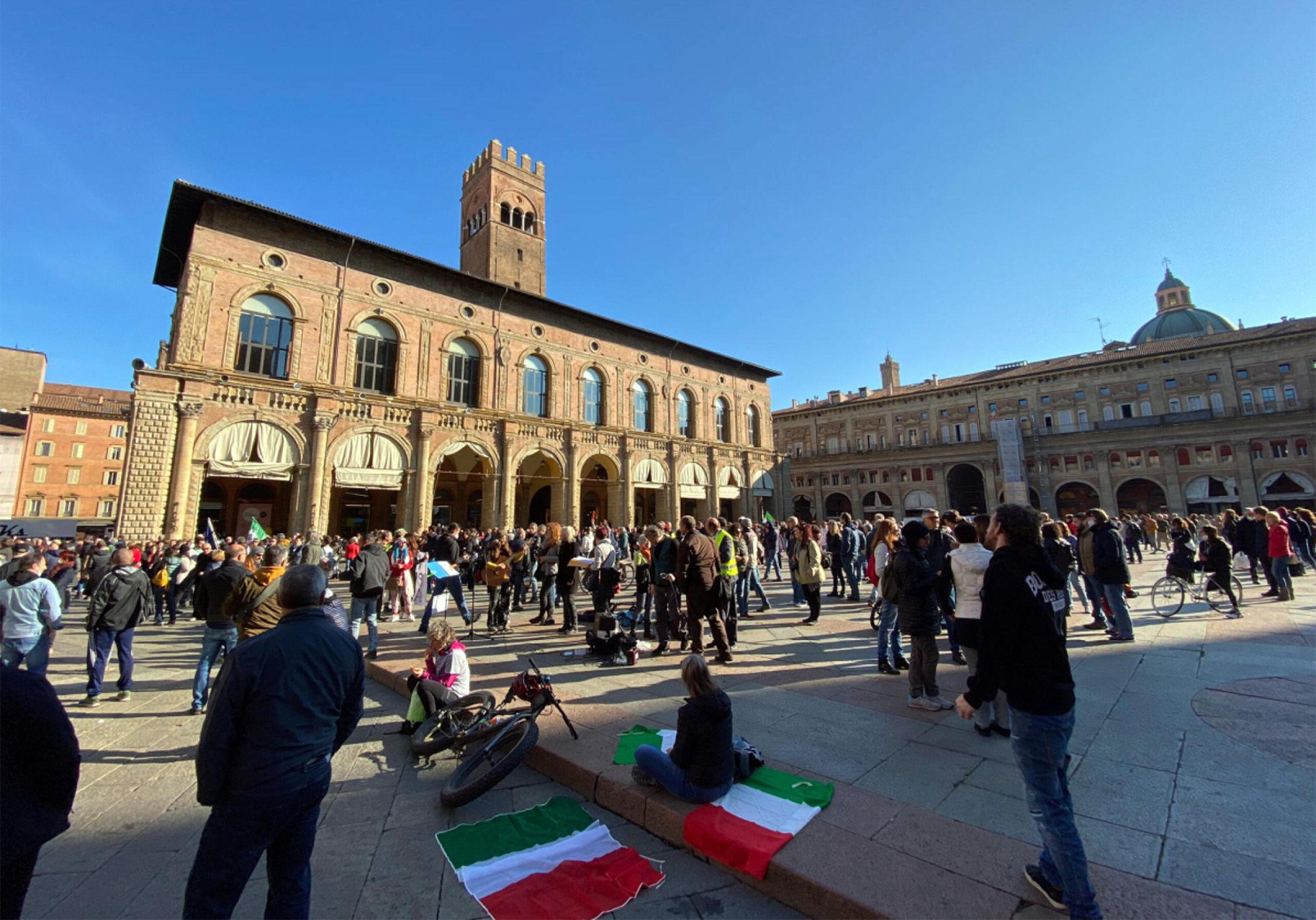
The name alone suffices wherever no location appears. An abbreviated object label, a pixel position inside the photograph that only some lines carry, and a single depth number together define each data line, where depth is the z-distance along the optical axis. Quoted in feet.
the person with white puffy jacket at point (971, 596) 14.64
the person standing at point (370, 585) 24.95
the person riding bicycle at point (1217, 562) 28.99
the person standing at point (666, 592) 24.67
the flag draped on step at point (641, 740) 13.32
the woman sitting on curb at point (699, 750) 10.85
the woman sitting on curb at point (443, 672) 15.78
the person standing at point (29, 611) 17.87
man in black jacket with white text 7.73
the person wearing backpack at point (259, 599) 16.12
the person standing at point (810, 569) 29.91
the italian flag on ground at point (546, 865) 8.63
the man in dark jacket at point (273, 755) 7.07
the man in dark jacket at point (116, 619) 19.04
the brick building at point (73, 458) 136.67
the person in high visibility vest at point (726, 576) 22.75
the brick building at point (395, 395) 57.11
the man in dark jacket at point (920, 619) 16.52
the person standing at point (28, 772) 6.16
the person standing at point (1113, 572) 23.24
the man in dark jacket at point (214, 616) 18.71
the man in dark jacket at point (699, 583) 22.04
